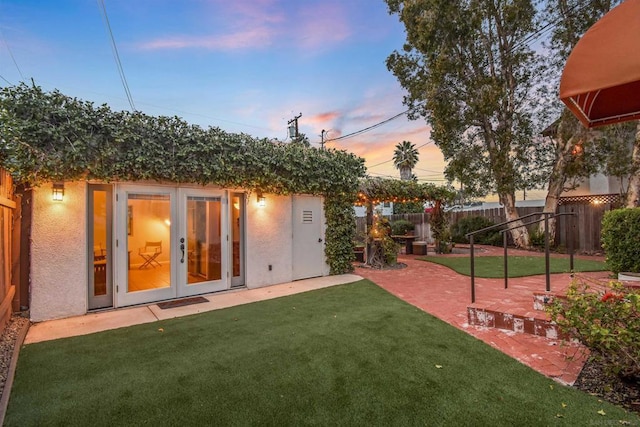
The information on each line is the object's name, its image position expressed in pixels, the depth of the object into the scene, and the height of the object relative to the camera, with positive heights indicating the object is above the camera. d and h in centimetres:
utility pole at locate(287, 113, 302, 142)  1562 +479
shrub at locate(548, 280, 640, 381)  231 -88
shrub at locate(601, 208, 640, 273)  516 -44
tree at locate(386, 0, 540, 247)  1018 +497
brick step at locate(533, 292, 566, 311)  377 -107
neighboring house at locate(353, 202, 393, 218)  3033 +86
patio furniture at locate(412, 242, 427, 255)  1221 -129
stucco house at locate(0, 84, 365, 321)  443 +29
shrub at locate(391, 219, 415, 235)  1769 -63
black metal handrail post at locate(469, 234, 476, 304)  450 -100
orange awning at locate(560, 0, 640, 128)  206 +115
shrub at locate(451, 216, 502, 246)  1389 -74
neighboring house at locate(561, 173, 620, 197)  1173 +112
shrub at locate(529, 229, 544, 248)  1183 -92
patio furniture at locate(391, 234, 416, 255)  1282 -114
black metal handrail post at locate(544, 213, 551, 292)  422 -38
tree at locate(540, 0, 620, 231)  966 +371
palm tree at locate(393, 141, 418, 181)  2919 +569
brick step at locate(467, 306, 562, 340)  348 -131
